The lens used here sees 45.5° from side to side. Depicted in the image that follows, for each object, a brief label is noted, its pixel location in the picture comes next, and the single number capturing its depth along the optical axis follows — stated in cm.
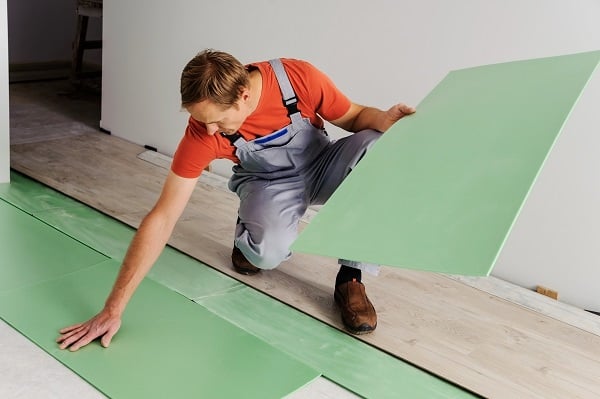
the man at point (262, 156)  209
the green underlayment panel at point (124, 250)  269
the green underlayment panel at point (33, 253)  259
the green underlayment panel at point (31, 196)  331
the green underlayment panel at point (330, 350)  215
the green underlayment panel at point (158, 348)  203
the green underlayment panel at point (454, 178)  130
